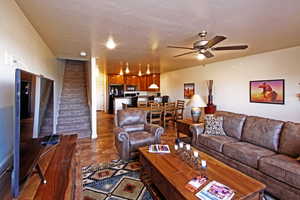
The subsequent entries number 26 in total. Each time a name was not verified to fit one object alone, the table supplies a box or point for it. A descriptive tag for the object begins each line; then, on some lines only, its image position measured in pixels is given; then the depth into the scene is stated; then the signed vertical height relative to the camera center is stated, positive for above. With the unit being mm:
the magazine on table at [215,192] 1419 -842
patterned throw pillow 3328 -545
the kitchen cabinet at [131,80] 9804 +1150
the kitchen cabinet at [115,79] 9320 +1156
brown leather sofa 1988 -784
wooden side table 3830 -674
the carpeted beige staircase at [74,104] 5035 -194
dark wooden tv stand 1151 -660
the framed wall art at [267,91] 3896 +217
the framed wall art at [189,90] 6680 +395
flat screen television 951 -167
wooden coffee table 1524 -830
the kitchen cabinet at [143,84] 10031 +926
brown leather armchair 3090 -705
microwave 9840 +694
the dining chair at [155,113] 5366 -466
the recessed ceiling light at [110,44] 3129 +1139
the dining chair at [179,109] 6118 -405
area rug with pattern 2119 -1233
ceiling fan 2560 +884
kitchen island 7414 -120
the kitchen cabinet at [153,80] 9477 +1155
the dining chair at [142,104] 6734 -207
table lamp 3864 -147
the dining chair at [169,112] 5574 -452
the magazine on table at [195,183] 1555 -837
